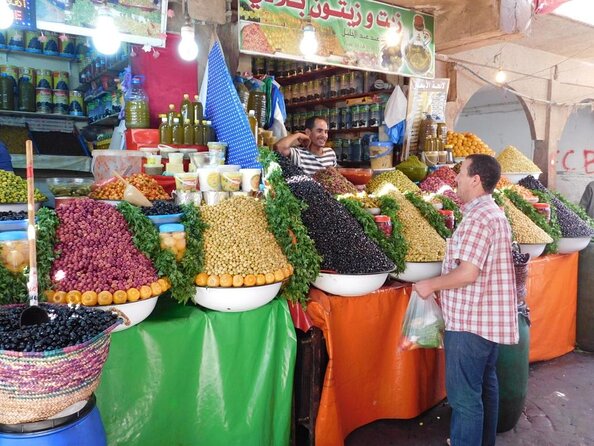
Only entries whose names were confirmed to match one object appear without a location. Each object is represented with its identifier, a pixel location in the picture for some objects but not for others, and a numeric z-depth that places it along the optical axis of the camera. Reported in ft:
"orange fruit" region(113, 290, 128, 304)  5.95
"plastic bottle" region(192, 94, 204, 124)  11.68
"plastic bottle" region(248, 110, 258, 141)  11.14
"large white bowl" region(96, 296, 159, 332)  6.01
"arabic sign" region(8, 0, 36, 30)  9.55
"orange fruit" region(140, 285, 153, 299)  6.17
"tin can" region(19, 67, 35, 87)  20.02
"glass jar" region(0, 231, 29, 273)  5.83
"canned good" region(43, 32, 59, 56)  20.65
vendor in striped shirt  12.59
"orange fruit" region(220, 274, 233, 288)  6.88
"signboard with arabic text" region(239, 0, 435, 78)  12.47
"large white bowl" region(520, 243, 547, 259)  11.79
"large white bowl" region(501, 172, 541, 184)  16.19
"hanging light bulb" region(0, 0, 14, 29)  9.00
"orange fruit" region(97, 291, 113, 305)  5.85
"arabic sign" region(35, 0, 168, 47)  10.00
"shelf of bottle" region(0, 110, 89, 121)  20.12
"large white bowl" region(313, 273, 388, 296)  7.96
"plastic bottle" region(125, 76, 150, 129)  12.64
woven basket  3.84
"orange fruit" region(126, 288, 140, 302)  6.05
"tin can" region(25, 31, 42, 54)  20.21
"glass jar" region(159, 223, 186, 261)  6.91
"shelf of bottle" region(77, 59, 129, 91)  16.02
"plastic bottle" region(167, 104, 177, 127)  11.57
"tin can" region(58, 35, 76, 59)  21.17
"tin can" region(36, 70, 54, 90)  20.47
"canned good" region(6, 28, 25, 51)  19.65
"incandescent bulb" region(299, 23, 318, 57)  12.60
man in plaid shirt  7.25
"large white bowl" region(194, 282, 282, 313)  6.93
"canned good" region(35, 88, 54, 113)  20.42
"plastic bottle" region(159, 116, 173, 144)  11.58
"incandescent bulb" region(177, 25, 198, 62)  11.13
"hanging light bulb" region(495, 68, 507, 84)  19.74
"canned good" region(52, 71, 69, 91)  20.88
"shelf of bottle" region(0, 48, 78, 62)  20.56
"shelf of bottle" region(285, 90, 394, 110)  20.40
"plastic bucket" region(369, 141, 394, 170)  18.60
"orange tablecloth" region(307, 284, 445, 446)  7.97
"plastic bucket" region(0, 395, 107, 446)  4.16
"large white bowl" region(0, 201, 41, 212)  7.70
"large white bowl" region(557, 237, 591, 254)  13.11
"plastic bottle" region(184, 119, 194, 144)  11.57
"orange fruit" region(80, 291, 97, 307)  5.77
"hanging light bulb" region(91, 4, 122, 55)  10.27
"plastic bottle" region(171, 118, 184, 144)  11.54
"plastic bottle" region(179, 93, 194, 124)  11.67
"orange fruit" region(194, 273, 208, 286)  6.89
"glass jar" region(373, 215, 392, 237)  9.41
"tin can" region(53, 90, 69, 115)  20.75
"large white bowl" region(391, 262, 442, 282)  9.27
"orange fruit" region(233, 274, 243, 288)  6.89
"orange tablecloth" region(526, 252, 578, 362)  12.41
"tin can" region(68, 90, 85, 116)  21.07
